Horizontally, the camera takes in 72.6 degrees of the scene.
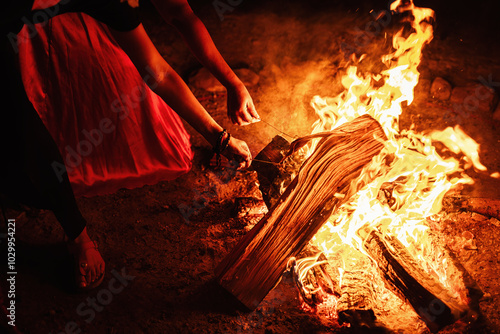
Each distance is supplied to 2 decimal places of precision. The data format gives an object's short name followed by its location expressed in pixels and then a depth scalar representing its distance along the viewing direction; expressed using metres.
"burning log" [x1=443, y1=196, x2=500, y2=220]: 2.92
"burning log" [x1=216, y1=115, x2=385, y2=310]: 2.21
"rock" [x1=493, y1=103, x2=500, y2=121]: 3.88
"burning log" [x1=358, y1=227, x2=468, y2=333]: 1.96
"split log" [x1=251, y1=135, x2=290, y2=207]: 2.75
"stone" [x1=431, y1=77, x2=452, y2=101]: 4.11
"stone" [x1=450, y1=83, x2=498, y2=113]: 3.98
